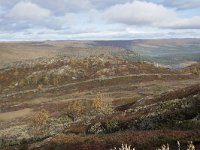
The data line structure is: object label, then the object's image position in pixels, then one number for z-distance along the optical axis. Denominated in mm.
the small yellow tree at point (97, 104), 37379
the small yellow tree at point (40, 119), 31258
